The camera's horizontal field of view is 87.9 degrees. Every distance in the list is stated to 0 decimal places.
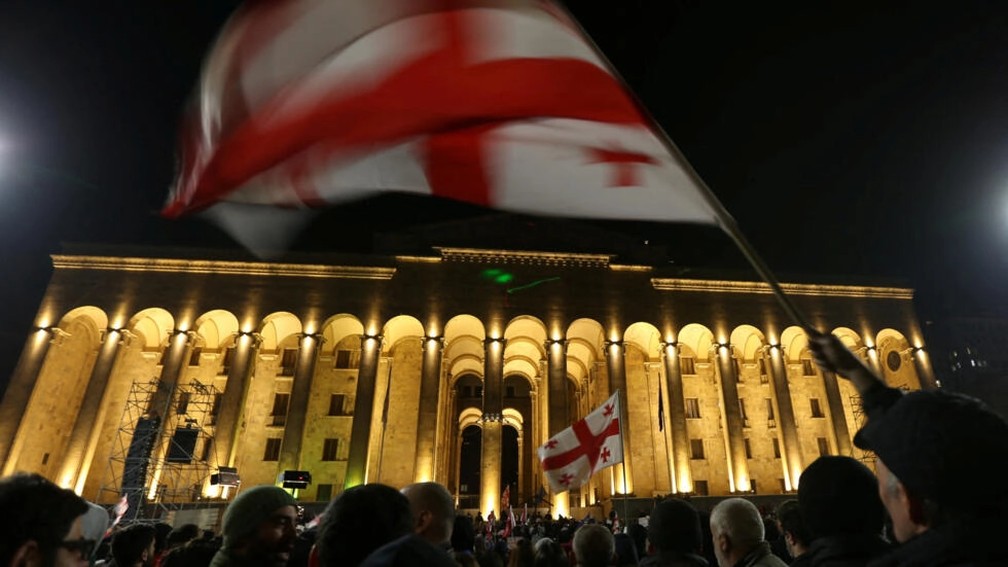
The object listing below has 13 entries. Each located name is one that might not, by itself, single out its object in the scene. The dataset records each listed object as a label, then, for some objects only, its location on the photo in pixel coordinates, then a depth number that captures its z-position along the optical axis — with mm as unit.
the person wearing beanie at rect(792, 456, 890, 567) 2385
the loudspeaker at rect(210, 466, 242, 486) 20369
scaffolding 20388
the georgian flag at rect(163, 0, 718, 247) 4621
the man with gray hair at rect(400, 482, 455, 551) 3391
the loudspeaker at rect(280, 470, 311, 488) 21922
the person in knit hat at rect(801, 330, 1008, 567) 1552
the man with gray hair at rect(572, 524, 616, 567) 4289
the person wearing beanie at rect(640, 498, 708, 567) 3902
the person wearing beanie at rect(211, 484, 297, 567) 3008
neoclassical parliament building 27094
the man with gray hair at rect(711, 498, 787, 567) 3588
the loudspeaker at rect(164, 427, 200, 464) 20453
